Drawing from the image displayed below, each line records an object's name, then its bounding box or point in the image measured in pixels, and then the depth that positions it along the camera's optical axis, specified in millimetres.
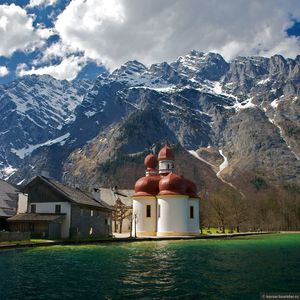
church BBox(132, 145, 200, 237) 63491
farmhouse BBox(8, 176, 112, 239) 47443
